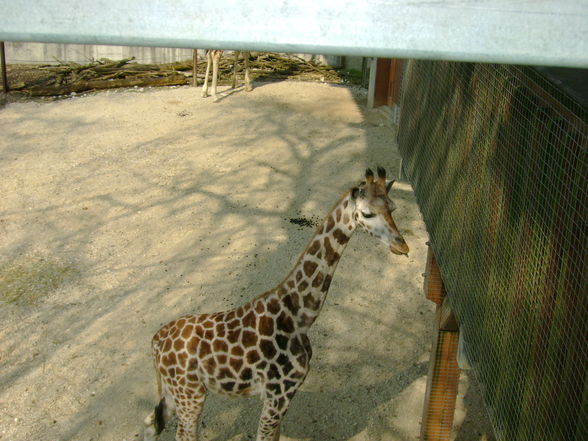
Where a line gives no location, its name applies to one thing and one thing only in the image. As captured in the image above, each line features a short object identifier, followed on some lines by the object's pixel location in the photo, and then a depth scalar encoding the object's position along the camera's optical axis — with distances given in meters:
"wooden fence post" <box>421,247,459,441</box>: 5.75
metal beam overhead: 1.43
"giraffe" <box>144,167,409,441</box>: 5.41
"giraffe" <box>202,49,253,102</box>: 15.20
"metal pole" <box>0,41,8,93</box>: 15.19
